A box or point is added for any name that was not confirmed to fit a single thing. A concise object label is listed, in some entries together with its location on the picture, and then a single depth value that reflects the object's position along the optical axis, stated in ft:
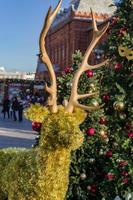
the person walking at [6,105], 113.91
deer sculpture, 17.16
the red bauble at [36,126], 22.16
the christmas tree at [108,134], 22.07
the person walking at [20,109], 106.63
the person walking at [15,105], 106.63
